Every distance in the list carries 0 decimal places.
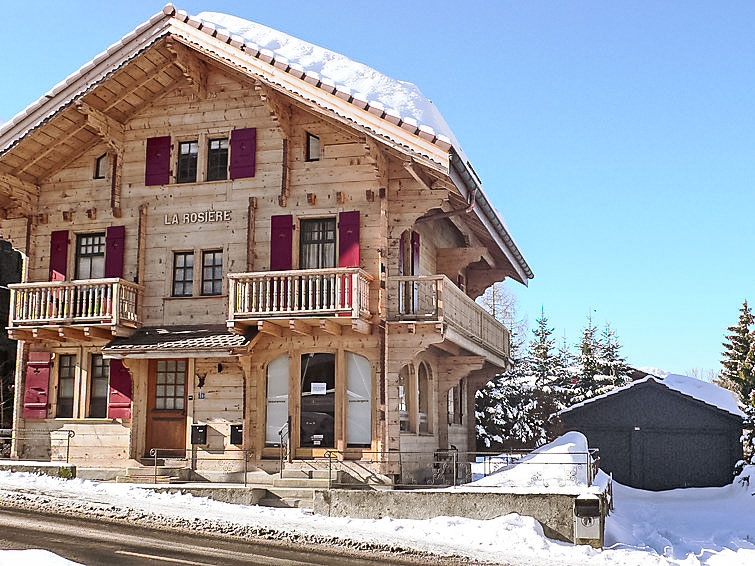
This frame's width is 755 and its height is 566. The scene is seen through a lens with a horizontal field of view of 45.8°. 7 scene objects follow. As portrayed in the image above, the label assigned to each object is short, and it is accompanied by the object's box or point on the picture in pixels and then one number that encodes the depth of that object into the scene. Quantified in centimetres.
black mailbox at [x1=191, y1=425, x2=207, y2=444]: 2136
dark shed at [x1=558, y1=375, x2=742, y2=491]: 3428
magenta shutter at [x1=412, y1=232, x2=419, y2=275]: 2292
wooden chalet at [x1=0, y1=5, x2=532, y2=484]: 2031
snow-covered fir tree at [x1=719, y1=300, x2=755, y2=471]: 4253
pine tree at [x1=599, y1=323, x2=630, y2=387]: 4750
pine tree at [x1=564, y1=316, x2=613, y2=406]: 4556
